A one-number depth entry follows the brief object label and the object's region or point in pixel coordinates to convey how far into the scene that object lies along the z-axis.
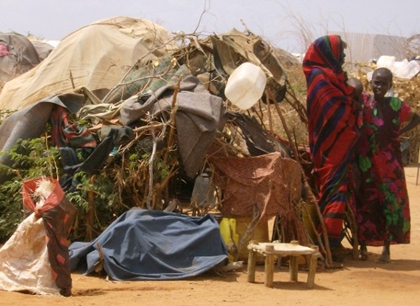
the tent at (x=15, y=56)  19.70
